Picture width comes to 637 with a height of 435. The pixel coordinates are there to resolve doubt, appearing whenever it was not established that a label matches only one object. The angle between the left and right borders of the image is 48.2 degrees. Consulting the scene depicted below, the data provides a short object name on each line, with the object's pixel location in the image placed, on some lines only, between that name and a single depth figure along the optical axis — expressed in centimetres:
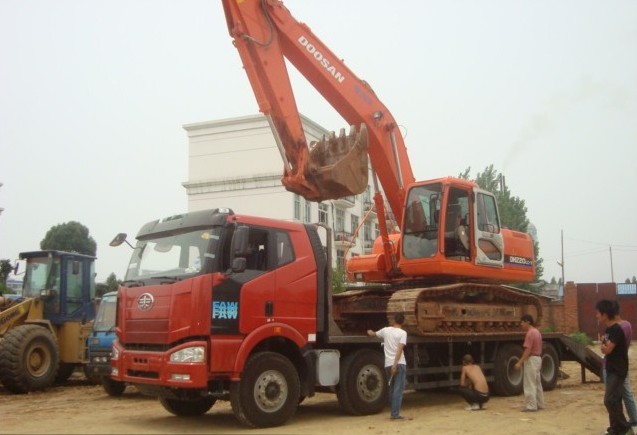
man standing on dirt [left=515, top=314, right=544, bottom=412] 1201
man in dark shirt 894
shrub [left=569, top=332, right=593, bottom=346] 2933
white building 4353
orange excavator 1194
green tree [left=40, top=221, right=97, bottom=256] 5060
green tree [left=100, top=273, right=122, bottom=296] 4703
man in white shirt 1105
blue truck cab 1445
